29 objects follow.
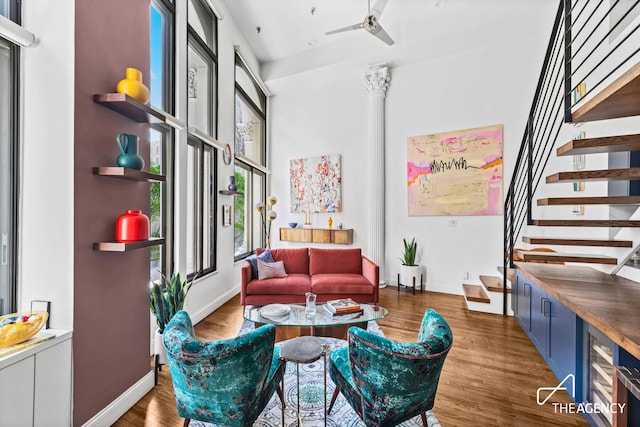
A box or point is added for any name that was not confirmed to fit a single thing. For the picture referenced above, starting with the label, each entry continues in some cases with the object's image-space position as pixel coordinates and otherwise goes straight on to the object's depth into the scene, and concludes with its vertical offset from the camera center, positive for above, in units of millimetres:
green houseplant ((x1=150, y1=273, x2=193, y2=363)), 2244 -744
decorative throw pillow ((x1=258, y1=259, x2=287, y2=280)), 3740 -774
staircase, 1678 +255
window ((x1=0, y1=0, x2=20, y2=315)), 1563 +268
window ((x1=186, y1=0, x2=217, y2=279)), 3477 +911
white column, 5152 +810
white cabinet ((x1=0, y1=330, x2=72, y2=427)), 1287 -855
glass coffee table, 2229 -865
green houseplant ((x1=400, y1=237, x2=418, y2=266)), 4789 -687
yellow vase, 1811 +808
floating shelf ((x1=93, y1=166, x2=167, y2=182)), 1676 +239
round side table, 1563 -801
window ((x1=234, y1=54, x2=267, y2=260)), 4949 +1039
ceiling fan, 3520 +2409
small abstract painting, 5641 +581
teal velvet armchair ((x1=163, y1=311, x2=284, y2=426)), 1321 -779
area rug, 1777 -1318
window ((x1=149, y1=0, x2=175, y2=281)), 2928 +791
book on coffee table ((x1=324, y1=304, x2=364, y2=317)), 2395 -855
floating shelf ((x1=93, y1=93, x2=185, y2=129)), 1695 +675
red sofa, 3561 -941
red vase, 1771 -96
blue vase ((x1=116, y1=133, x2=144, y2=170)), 1764 +379
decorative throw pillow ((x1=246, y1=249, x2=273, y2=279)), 3770 -656
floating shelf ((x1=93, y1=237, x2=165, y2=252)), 1674 -206
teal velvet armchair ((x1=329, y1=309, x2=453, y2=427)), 1345 -783
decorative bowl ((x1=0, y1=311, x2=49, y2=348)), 1354 -571
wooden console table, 5414 -448
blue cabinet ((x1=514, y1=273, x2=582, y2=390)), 1907 -934
